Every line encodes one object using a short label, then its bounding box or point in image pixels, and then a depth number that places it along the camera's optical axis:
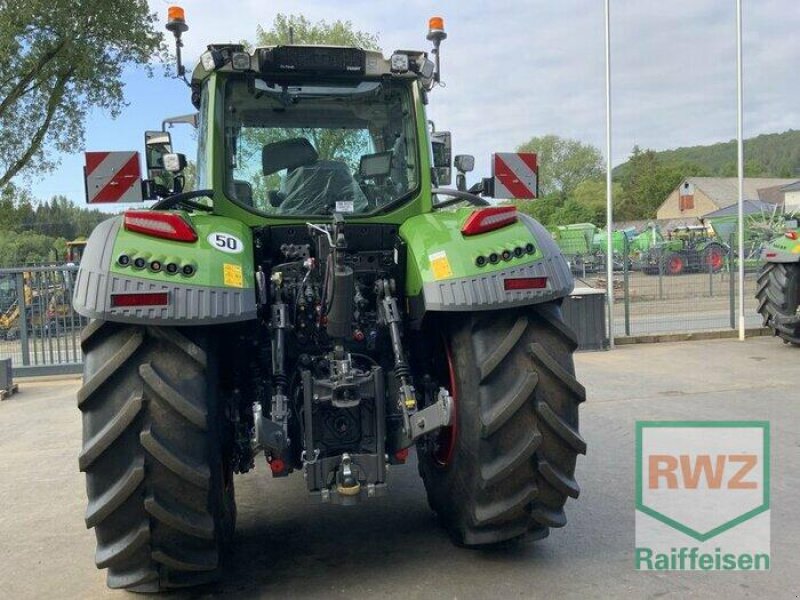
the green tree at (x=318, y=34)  23.97
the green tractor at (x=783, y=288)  10.62
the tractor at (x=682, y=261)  13.02
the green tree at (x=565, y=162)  85.75
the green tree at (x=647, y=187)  82.44
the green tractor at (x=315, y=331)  3.04
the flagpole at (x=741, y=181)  11.50
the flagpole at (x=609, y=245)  11.08
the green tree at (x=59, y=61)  14.98
